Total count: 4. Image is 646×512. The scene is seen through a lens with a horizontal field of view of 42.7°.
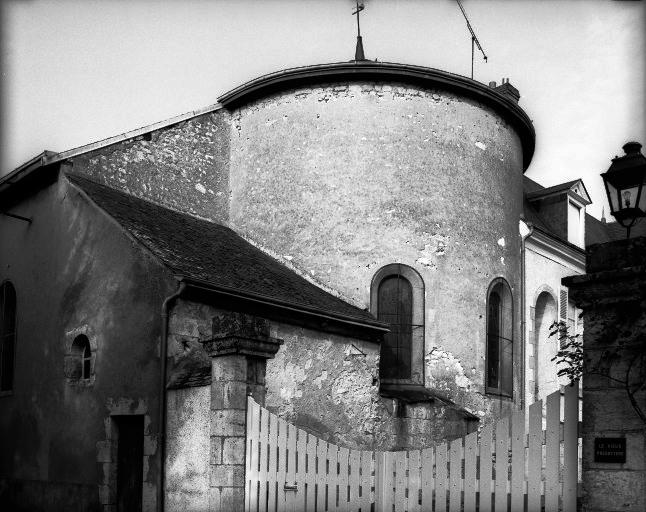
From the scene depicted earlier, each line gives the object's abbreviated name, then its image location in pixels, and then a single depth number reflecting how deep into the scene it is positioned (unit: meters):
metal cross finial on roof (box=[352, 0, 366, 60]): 18.29
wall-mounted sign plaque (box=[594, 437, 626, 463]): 6.04
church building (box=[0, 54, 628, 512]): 11.96
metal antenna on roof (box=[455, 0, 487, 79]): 18.94
